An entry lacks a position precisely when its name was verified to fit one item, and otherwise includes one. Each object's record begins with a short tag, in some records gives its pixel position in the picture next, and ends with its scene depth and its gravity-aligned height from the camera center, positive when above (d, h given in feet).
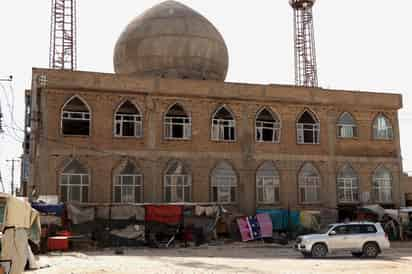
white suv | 63.77 -5.44
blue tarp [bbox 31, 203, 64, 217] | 74.54 -1.61
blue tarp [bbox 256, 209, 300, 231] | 89.50 -3.79
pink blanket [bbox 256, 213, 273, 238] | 86.94 -4.61
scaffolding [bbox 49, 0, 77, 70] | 120.37 +34.64
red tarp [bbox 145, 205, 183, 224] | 80.54 -2.68
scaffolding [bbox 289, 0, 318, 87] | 134.92 +36.26
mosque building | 85.15 +10.34
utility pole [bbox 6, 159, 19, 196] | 150.53 +6.51
